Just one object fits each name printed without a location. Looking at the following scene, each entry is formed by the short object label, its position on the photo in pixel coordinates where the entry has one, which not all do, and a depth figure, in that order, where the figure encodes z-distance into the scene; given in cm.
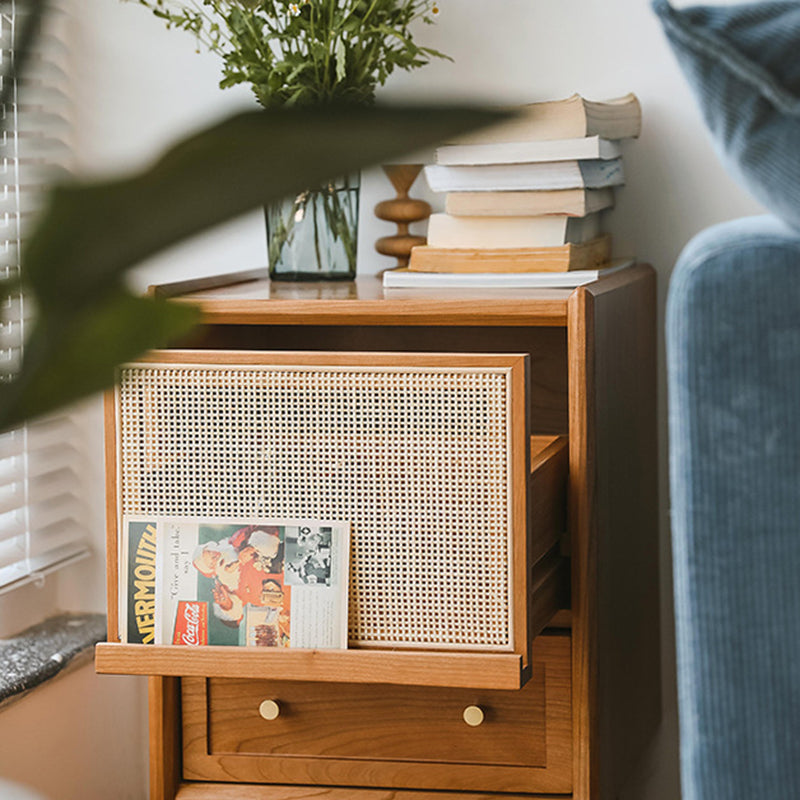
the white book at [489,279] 275
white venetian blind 307
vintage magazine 252
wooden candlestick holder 305
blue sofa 212
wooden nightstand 257
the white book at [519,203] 279
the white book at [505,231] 280
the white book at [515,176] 278
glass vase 291
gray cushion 190
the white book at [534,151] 277
